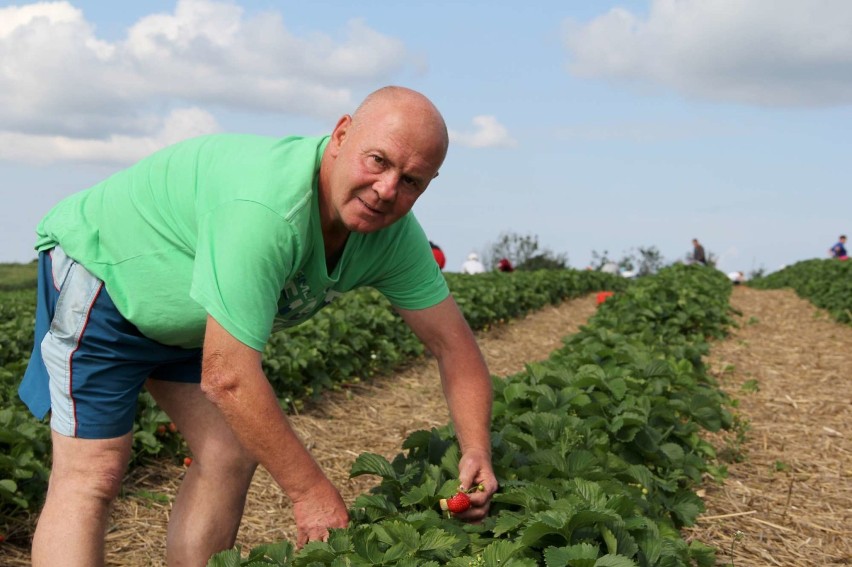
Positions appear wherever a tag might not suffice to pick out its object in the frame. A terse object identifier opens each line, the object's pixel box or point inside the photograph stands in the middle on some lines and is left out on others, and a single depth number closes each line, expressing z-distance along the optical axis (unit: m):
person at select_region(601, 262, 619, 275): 33.27
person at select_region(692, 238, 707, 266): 28.86
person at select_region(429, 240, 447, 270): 12.99
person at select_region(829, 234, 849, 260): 30.84
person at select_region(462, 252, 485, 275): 19.41
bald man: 2.12
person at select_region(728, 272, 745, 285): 34.72
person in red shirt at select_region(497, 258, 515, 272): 21.39
